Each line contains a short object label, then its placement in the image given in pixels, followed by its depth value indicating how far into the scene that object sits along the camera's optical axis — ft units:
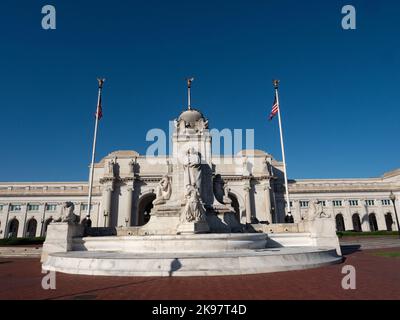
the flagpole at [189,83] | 91.27
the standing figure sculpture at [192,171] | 65.26
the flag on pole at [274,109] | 103.40
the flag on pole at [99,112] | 102.22
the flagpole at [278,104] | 102.89
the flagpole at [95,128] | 103.45
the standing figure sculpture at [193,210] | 54.70
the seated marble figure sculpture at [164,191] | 69.09
